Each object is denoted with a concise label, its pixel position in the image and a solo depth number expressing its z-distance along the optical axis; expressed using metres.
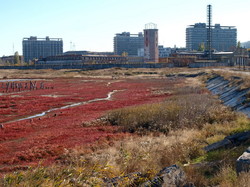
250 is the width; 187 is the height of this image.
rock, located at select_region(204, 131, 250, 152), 13.44
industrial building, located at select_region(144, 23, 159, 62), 198.43
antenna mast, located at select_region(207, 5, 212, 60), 161.00
